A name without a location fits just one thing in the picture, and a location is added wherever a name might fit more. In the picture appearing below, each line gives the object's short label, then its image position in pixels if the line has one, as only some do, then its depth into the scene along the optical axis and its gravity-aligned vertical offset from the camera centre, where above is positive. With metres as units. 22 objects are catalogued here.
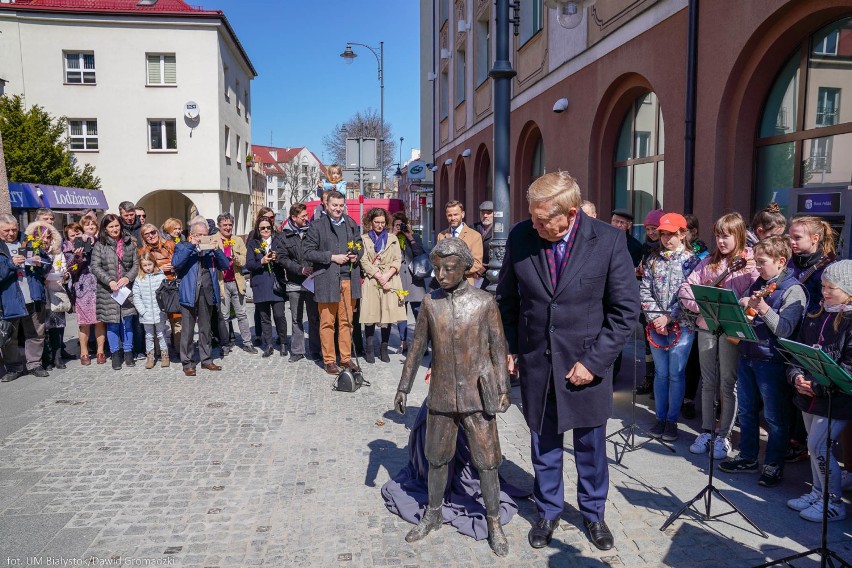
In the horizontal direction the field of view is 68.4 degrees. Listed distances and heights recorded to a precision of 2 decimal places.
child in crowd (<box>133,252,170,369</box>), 8.15 -0.75
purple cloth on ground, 3.93 -1.71
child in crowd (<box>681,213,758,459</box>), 5.02 -0.48
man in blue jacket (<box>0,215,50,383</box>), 7.33 -0.70
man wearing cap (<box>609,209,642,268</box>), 7.17 +0.12
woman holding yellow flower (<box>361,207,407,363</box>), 8.08 -0.52
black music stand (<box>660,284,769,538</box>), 3.75 -0.52
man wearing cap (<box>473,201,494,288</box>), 8.27 +0.15
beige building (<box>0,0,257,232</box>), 26.20 +6.51
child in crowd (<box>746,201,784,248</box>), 5.20 +0.09
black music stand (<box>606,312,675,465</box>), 5.07 -1.76
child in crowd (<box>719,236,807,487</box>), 4.27 -0.66
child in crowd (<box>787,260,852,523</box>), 3.63 -0.93
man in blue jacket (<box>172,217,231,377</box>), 7.84 -0.65
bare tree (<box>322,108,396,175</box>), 45.69 +8.09
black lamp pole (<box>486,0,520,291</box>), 6.68 +1.06
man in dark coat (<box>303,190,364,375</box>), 7.70 -0.42
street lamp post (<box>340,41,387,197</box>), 29.91 +8.55
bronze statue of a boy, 3.62 -0.78
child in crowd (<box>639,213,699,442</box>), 5.32 -0.70
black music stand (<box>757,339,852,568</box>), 2.98 -0.68
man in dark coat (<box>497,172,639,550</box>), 3.51 -0.54
